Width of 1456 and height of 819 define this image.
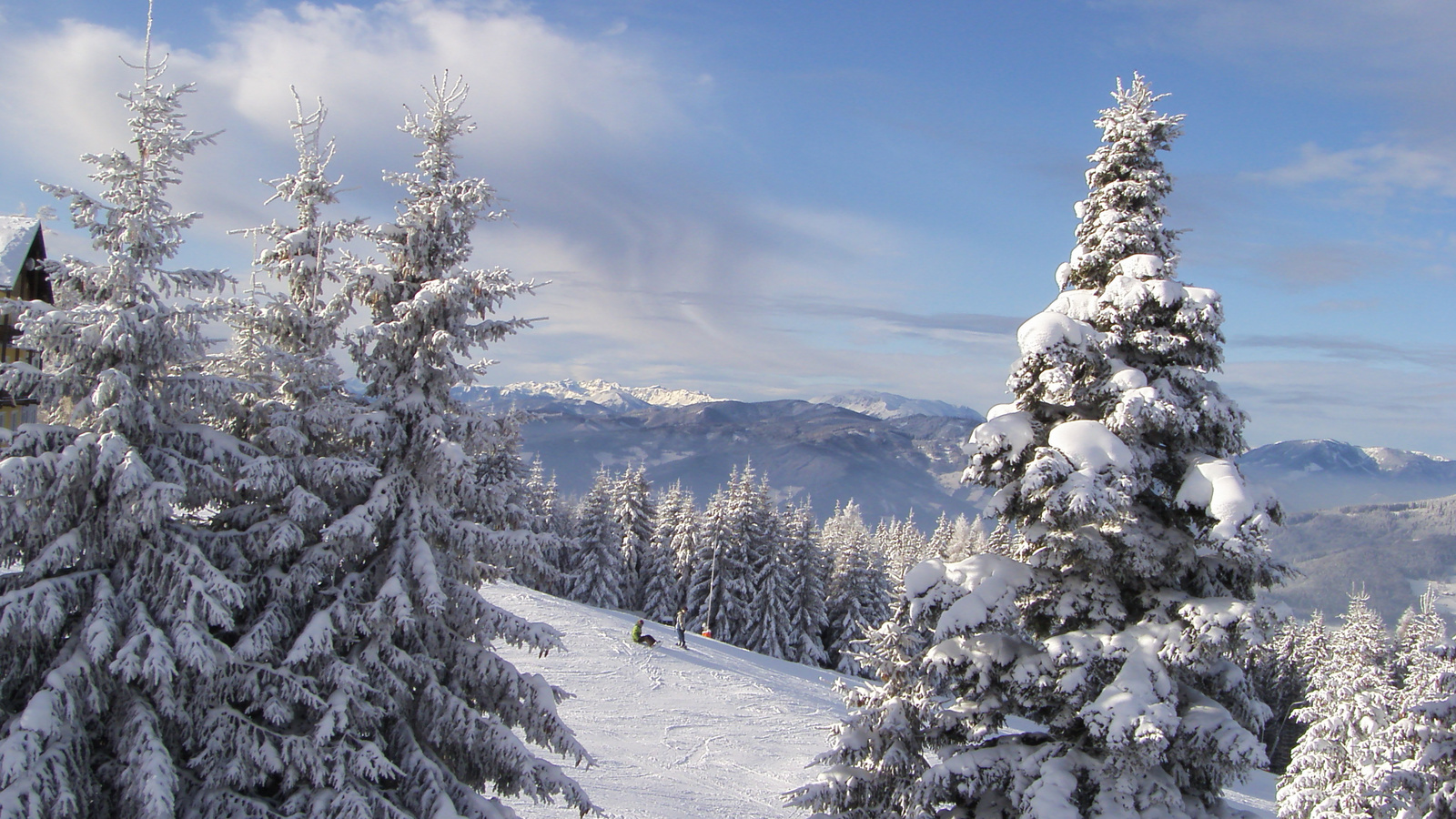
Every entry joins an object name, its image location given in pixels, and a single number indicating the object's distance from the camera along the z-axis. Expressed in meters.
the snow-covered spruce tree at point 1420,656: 17.53
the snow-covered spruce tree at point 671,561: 54.91
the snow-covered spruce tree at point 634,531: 59.25
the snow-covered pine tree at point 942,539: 77.72
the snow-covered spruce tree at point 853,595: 55.19
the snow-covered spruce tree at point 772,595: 52.66
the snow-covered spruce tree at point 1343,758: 17.83
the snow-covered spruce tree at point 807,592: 54.62
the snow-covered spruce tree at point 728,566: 53.22
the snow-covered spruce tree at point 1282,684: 65.06
